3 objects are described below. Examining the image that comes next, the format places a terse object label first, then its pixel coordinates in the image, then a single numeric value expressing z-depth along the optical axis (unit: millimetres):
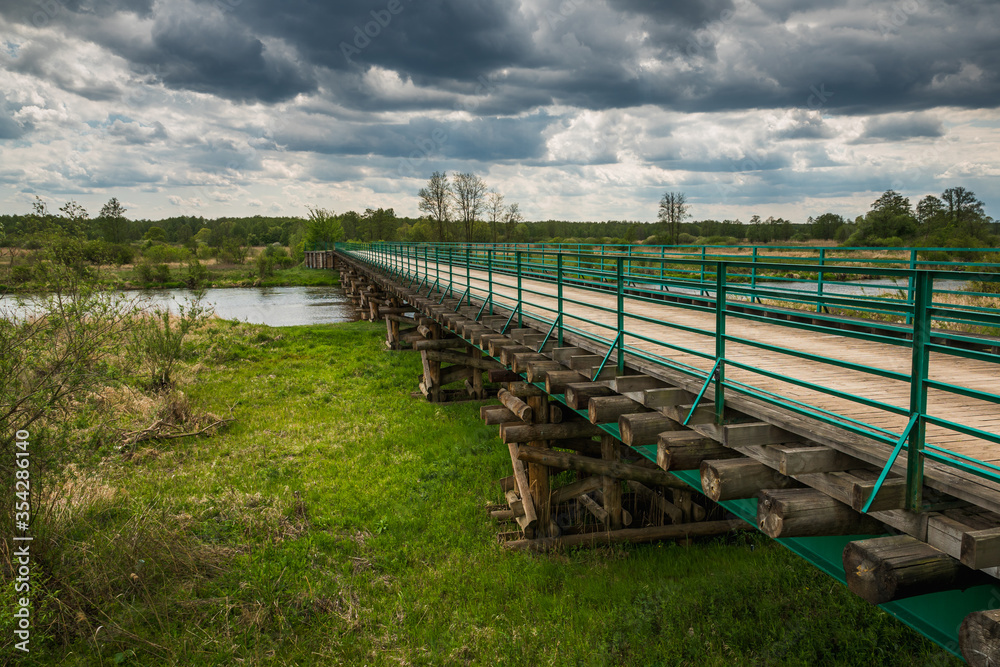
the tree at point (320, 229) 82812
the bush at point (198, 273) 48450
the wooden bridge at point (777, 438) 2797
